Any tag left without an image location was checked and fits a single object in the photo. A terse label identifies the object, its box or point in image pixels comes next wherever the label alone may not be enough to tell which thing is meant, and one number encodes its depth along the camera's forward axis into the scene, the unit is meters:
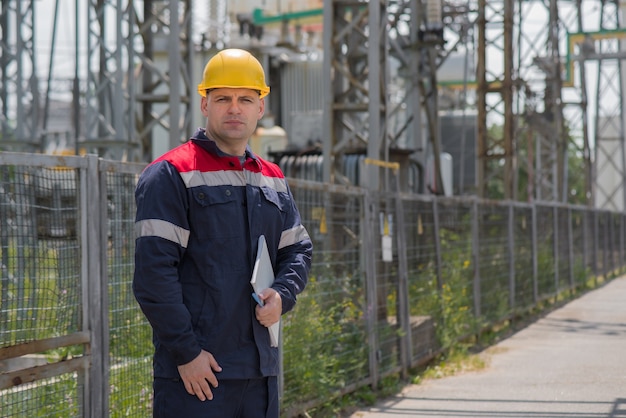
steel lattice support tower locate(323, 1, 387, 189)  14.16
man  4.08
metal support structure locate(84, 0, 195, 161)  18.17
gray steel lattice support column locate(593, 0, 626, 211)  35.34
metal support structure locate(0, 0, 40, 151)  22.67
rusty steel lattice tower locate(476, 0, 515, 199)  22.77
